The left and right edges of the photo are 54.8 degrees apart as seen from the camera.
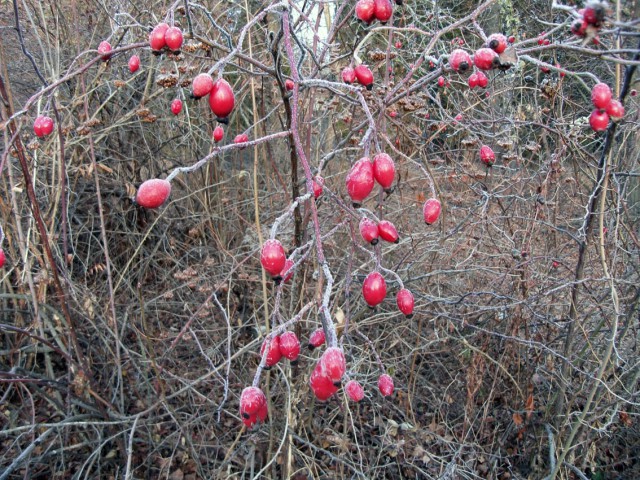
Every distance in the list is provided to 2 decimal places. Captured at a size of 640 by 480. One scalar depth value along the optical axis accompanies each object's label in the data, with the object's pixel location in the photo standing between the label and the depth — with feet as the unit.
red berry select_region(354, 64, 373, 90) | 1.25
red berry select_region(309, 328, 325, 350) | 1.11
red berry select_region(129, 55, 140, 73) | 1.72
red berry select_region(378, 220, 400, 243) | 1.11
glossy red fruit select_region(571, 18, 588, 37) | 0.89
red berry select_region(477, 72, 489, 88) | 1.30
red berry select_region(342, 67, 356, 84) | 1.40
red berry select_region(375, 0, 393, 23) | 1.15
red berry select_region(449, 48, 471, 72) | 1.07
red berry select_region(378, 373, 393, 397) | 1.25
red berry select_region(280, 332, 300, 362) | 1.02
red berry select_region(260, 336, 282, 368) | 1.03
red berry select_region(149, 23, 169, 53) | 1.12
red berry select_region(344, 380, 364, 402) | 0.98
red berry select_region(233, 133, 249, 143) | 1.36
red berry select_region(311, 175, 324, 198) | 1.20
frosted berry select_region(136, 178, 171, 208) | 0.95
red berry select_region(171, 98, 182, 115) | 1.65
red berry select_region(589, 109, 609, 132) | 1.23
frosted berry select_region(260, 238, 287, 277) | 0.96
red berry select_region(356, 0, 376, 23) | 1.15
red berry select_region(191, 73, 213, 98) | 1.03
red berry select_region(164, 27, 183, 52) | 1.12
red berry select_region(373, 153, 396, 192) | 1.00
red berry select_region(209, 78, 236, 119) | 1.05
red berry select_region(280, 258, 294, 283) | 1.08
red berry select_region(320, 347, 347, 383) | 0.87
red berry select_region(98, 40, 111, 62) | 1.52
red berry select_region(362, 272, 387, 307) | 1.09
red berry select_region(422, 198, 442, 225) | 1.24
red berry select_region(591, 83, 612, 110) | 1.18
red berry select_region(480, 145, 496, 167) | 1.65
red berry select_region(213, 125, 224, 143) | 1.66
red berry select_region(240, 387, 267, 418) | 1.02
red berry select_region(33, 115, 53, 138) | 1.50
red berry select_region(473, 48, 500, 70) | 1.07
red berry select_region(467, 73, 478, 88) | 1.31
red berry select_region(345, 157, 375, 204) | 0.98
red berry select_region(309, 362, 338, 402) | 0.92
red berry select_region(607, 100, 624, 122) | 1.18
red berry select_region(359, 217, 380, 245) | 1.09
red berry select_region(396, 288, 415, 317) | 1.23
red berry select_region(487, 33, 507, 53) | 1.09
